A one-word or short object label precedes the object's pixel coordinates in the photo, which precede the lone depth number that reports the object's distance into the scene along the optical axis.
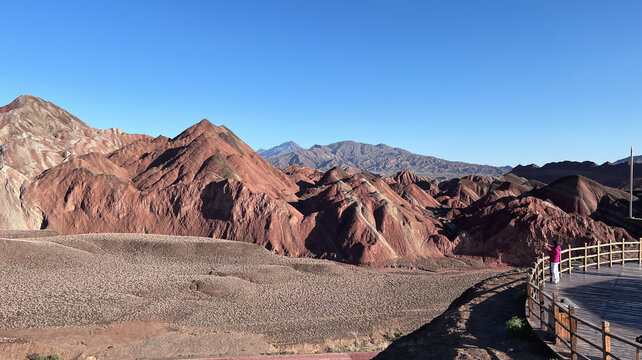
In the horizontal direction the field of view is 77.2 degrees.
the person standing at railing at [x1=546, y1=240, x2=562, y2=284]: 17.03
